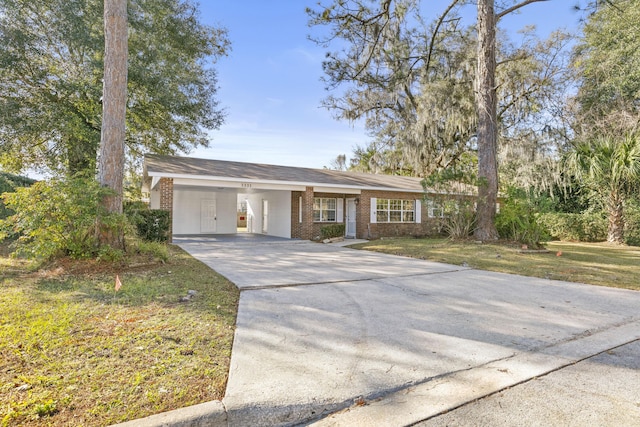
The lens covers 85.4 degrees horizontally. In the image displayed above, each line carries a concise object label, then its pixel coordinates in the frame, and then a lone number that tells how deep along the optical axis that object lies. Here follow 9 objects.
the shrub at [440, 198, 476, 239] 12.98
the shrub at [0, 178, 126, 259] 6.18
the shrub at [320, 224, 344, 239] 15.02
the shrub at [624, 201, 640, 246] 14.73
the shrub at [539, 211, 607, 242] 16.42
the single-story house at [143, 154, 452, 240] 14.59
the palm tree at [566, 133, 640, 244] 13.48
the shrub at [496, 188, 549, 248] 11.56
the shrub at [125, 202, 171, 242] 11.19
